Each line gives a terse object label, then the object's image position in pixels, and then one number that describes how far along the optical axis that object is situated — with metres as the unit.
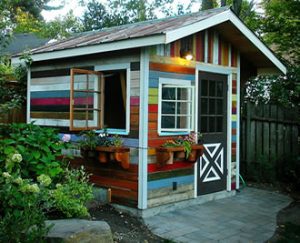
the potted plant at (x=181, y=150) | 5.76
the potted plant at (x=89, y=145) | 5.91
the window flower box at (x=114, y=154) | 5.64
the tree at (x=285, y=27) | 9.02
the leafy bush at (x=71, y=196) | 4.44
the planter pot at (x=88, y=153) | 5.97
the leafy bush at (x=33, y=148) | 4.73
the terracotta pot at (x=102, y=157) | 5.85
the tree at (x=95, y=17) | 15.97
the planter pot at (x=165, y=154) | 5.73
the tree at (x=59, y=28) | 22.21
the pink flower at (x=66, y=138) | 5.39
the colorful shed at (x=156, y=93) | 5.72
